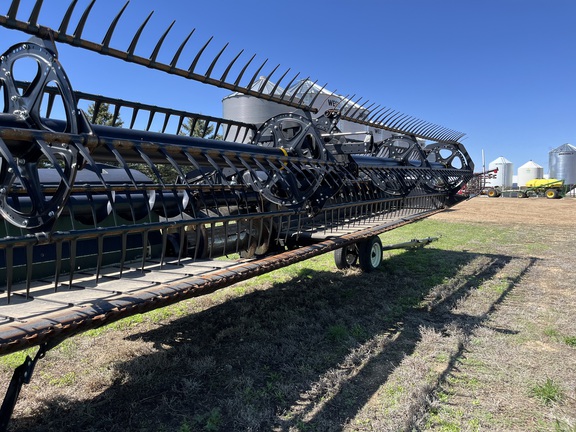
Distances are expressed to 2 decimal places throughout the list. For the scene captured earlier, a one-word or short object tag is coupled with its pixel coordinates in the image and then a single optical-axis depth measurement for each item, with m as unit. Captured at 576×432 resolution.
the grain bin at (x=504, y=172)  55.44
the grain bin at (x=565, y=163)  46.28
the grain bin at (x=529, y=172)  53.72
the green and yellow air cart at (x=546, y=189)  34.09
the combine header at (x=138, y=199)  2.31
